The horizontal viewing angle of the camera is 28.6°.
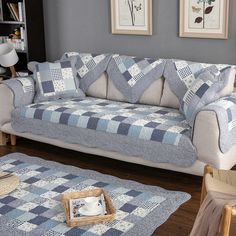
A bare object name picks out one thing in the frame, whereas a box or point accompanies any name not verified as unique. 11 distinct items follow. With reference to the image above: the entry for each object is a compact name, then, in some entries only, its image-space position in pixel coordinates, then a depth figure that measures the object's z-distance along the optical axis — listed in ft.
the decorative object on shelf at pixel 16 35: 17.17
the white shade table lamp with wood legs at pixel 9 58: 15.78
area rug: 8.88
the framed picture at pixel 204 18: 12.90
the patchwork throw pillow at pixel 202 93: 10.92
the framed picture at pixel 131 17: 14.25
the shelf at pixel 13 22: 16.57
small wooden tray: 8.82
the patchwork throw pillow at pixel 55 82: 13.92
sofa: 10.52
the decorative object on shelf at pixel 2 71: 17.34
